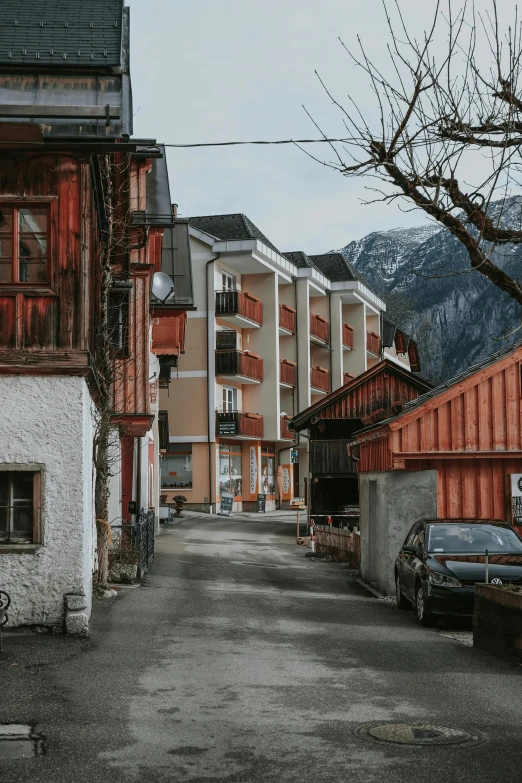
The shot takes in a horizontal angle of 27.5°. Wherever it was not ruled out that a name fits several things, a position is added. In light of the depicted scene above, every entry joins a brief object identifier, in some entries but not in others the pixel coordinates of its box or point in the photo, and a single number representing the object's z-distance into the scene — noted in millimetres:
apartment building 49969
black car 14641
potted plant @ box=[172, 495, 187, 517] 45969
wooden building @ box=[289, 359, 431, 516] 38312
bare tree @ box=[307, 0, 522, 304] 9148
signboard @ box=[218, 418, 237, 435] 49344
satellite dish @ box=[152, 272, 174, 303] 26062
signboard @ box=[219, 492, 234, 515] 49072
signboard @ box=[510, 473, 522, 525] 19516
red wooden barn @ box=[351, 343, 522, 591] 19141
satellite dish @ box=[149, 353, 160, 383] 30334
